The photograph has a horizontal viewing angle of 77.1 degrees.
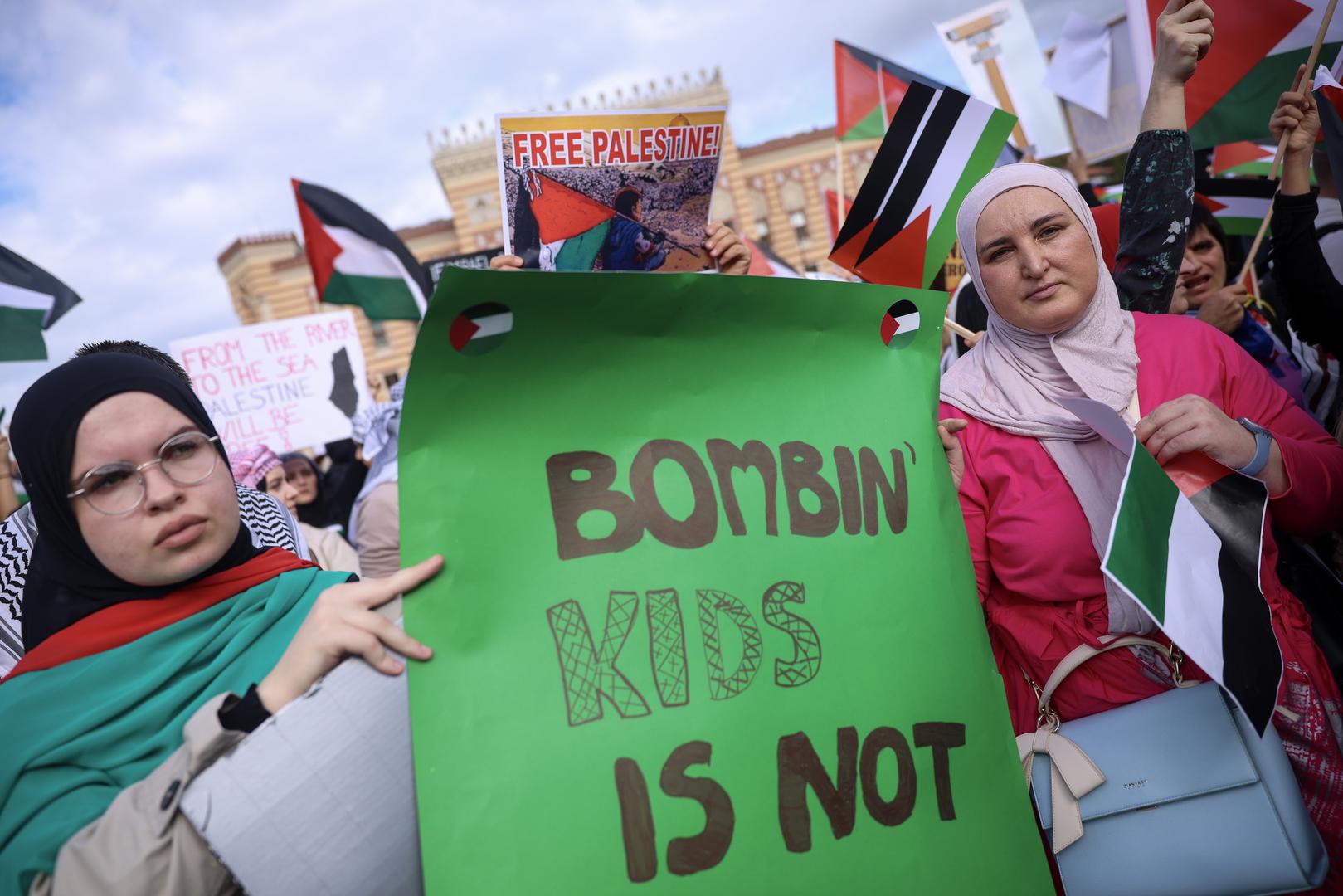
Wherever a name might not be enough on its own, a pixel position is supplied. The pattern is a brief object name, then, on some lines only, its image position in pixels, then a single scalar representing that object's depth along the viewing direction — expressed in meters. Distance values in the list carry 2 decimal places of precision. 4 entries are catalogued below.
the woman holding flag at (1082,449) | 1.48
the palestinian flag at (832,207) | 6.49
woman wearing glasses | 1.05
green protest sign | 1.05
